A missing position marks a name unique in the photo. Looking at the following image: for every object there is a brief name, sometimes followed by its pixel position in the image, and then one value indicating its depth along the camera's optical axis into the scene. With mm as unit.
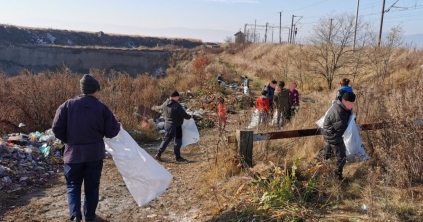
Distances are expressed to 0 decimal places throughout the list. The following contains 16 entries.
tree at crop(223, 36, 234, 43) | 55744
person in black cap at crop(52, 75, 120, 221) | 3783
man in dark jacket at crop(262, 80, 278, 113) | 9327
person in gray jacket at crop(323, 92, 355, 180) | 4566
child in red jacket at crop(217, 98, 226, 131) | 7667
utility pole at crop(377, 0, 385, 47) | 22475
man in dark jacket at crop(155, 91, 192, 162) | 6691
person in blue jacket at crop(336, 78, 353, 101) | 7006
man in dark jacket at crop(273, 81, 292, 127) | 8141
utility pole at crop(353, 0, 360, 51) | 18172
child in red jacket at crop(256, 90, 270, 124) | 7441
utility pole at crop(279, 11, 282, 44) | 48631
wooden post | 4840
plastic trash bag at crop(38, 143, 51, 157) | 6920
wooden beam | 5016
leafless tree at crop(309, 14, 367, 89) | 17750
